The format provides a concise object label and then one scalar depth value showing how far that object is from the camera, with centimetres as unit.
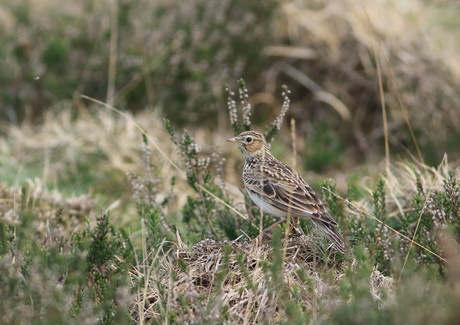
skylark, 970
